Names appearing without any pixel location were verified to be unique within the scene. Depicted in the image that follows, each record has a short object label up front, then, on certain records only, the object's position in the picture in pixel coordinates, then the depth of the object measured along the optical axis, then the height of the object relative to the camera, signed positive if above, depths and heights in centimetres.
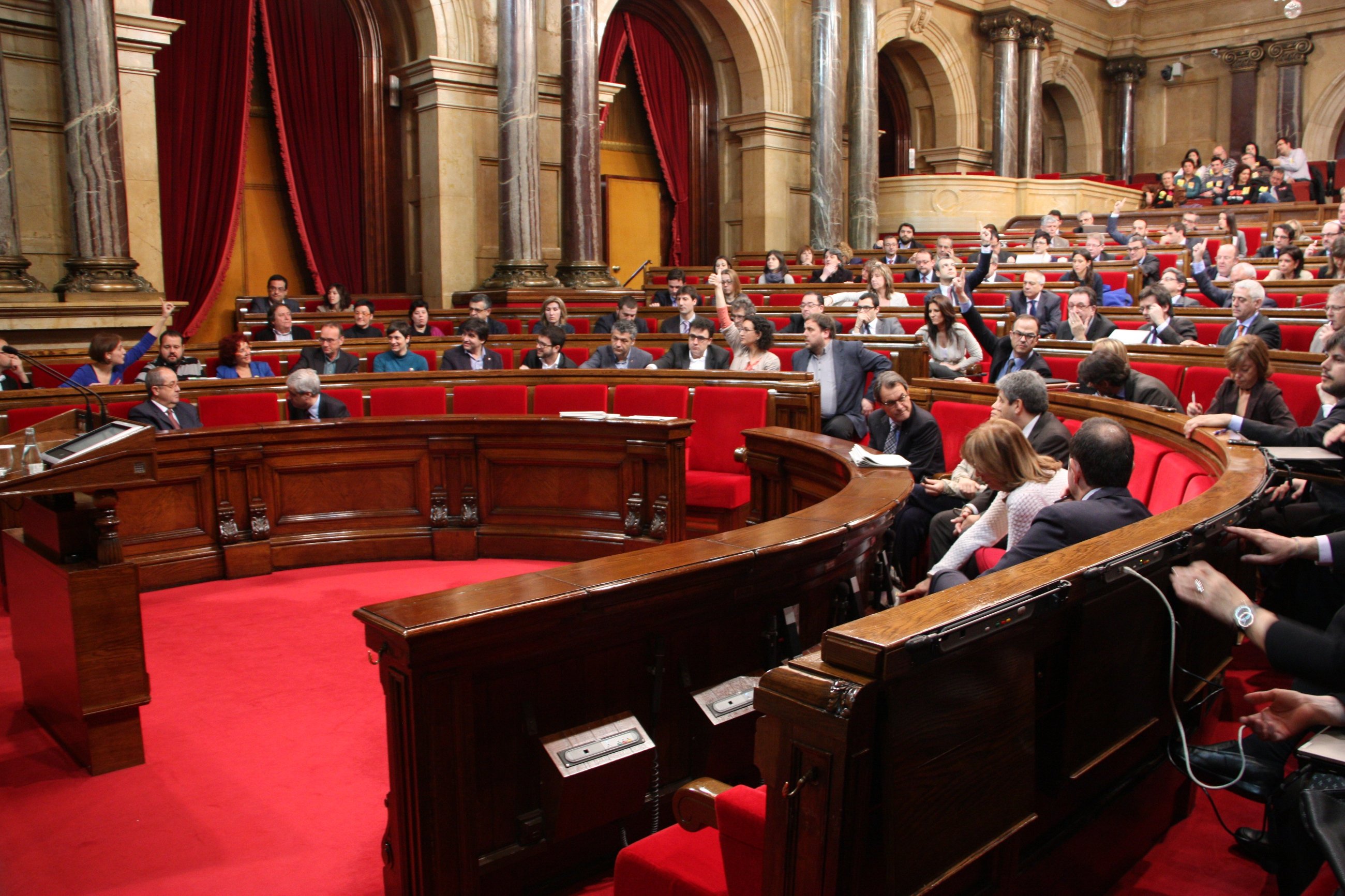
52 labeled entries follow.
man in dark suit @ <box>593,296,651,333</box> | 728 +8
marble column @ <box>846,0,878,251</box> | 1377 +239
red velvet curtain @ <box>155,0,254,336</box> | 952 +183
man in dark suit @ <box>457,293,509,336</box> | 809 +18
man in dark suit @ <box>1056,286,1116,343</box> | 614 +0
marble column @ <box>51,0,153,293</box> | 748 +136
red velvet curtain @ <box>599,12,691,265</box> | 1291 +309
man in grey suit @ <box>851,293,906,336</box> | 689 +0
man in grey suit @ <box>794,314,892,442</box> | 566 -24
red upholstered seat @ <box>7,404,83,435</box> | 475 -36
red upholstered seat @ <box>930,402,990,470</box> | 475 -47
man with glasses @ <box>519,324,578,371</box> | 658 -12
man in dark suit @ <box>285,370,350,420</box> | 511 -34
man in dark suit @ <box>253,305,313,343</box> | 758 +6
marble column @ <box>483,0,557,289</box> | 983 +172
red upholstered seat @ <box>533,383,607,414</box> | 571 -39
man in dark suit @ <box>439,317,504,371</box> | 684 -16
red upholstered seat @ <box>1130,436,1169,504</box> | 359 -53
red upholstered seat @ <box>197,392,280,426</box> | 535 -39
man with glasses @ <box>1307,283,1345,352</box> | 450 +2
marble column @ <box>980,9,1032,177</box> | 1683 +392
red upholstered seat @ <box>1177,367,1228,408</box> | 489 -31
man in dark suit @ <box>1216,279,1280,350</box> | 551 +2
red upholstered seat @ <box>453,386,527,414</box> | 578 -39
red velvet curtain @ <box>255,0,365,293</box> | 1032 +214
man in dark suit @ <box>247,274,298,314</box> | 877 +36
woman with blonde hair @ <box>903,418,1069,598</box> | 301 -44
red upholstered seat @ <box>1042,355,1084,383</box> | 577 -27
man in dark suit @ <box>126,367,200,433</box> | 486 -33
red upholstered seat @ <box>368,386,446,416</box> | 573 -39
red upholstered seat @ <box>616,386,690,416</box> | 548 -39
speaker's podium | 285 -73
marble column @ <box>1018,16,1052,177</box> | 1712 +366
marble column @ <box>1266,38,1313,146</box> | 1809 +403
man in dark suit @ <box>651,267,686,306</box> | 912 +35
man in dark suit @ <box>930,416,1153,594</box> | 233 -42
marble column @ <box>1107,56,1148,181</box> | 1989 +411
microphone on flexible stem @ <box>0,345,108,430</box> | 299 -17
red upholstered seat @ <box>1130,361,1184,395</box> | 509 -28
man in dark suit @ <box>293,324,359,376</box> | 659 -16
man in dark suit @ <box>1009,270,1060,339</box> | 679 +11
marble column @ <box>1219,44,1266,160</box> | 1862 +407
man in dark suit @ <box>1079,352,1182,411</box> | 441 -27
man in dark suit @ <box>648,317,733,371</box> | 609 -17
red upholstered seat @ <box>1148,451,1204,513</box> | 316 -52
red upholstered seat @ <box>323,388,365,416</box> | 568 -36
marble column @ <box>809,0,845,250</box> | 1302 +223
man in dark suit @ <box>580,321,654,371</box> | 635 -17
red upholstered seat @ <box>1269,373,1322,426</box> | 441 -35
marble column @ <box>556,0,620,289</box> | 1015 +172
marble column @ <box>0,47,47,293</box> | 734 +76
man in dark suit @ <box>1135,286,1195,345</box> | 588 -3
